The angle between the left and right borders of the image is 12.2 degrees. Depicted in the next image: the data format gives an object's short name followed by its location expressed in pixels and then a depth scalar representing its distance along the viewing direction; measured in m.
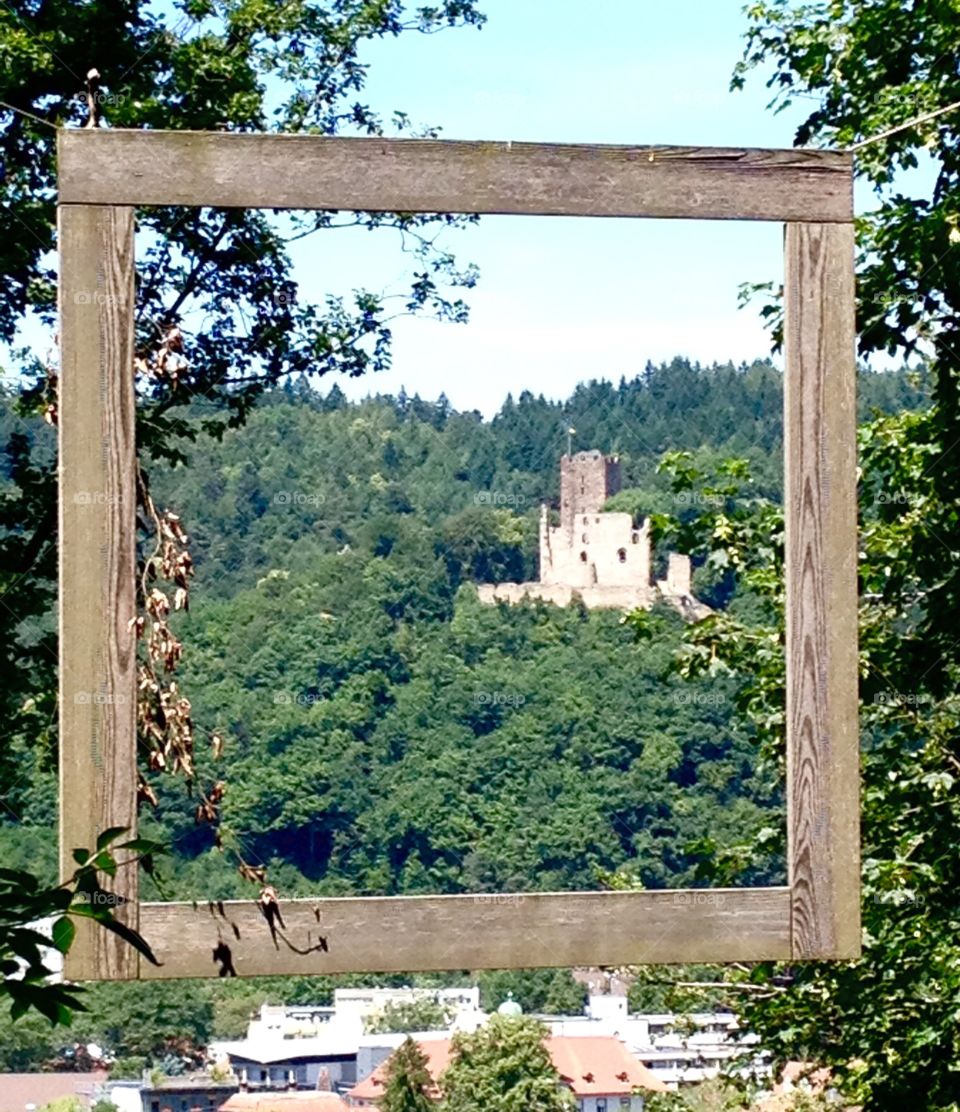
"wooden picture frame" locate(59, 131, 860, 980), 8.34
